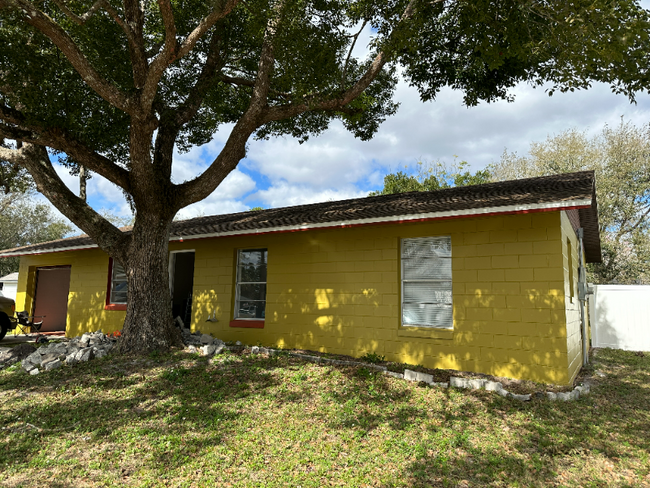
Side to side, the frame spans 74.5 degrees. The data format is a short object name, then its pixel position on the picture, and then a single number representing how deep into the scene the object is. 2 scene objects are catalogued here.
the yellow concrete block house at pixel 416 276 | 6.93
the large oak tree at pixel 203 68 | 6.87
